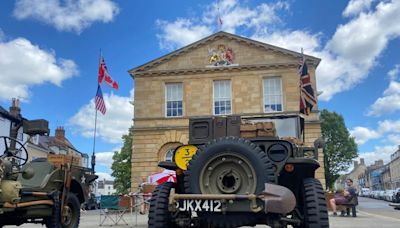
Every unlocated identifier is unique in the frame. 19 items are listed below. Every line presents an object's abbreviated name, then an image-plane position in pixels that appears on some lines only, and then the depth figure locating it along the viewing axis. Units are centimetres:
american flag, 1981
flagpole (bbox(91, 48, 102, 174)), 1226
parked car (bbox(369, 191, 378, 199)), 5279
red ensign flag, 2183
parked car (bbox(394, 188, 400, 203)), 2886
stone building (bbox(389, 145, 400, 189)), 7819
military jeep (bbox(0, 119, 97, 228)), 680
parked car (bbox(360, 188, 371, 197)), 6585
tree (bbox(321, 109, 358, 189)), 4544
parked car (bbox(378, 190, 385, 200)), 4536
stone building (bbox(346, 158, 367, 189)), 13952
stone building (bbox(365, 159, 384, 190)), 9877
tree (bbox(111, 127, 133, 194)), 4456
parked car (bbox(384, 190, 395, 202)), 3804
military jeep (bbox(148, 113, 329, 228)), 506
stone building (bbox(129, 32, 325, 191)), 2627
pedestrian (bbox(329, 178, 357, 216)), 1559
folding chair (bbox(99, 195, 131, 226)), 1310
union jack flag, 1853
